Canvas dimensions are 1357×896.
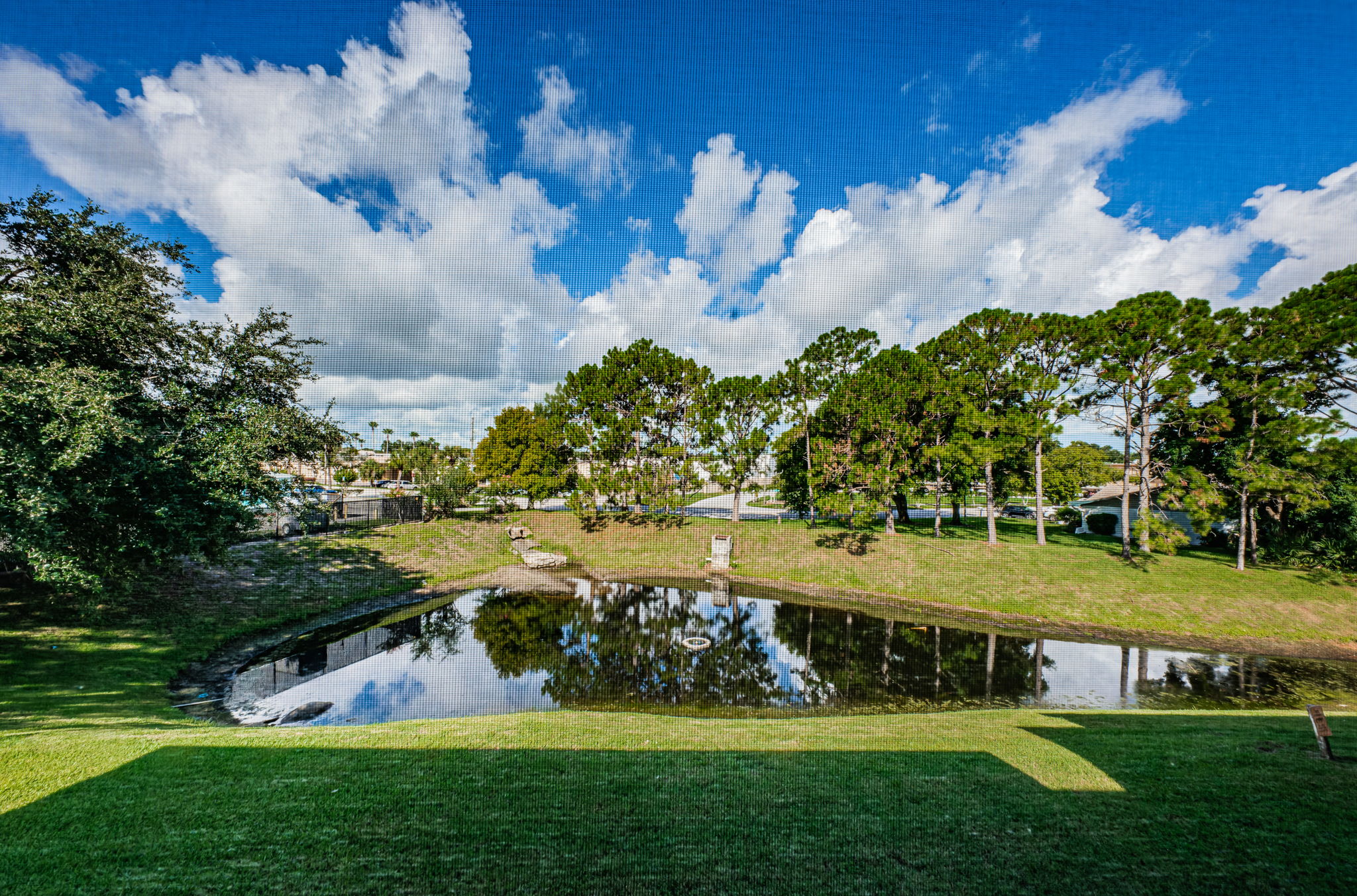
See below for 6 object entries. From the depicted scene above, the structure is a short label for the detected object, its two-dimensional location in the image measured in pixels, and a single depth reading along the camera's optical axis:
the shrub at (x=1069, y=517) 30.03
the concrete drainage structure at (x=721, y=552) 23.42
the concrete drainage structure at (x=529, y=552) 24.31
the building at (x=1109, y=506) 26.75
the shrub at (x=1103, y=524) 28.40
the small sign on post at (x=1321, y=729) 5.98
